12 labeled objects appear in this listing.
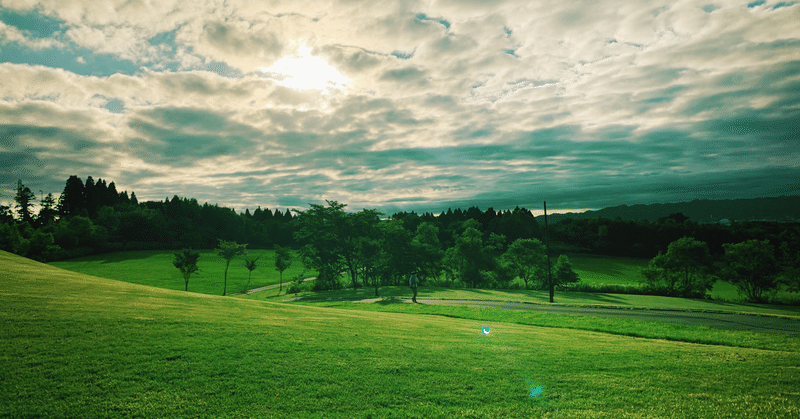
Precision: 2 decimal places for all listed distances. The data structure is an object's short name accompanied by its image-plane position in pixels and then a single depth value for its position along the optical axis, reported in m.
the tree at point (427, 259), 56.94
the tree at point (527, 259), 57.84
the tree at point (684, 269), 47.47
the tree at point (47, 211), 119.81
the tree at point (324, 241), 57.07
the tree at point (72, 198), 128.38
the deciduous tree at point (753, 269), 44.03
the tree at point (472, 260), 60.72
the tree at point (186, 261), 50.22
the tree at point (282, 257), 62.25
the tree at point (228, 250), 59.53
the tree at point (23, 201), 121.44
